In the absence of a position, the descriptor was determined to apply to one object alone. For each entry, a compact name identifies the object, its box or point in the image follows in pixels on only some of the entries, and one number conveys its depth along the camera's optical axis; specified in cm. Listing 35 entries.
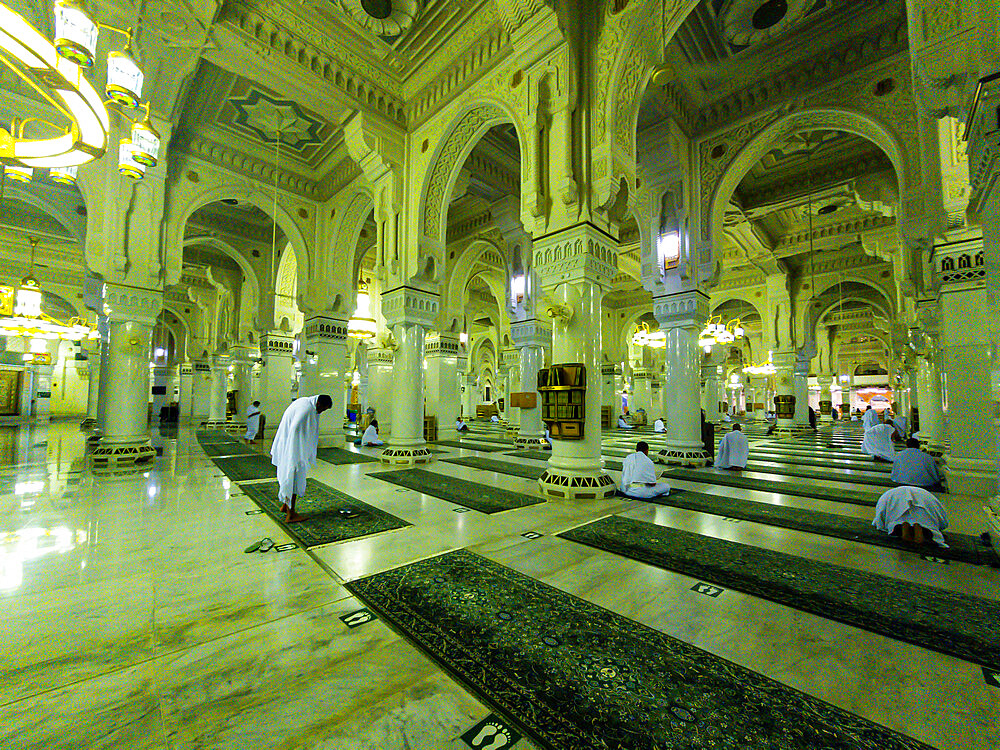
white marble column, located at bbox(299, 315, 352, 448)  915
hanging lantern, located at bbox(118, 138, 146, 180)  475
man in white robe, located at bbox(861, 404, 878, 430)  949
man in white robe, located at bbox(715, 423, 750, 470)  683
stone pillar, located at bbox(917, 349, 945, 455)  787
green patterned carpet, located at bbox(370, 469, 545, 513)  440
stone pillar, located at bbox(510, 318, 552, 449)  1057
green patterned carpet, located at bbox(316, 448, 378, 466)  745
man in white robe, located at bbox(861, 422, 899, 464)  793
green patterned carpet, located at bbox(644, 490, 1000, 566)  308
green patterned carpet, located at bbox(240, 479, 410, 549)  329
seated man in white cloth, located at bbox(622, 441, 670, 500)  472
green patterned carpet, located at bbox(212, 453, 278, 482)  569
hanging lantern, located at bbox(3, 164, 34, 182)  436
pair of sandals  292
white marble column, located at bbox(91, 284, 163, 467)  620
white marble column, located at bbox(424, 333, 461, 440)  1138
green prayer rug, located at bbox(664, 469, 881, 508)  480
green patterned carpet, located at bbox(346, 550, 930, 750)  135
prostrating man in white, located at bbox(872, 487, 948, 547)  320
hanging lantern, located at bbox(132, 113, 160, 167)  460
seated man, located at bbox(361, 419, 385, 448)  964
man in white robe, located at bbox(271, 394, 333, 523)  365
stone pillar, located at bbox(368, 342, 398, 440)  1207
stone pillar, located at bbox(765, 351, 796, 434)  1309
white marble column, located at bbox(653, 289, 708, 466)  731
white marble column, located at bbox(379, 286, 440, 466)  717
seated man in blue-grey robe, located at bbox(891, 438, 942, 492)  529
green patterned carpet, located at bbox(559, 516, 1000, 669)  194
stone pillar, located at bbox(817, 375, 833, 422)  1792
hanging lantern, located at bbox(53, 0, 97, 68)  320
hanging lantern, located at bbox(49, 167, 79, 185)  455
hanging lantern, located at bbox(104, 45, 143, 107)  385
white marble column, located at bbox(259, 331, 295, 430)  1087
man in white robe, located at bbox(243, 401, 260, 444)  990
